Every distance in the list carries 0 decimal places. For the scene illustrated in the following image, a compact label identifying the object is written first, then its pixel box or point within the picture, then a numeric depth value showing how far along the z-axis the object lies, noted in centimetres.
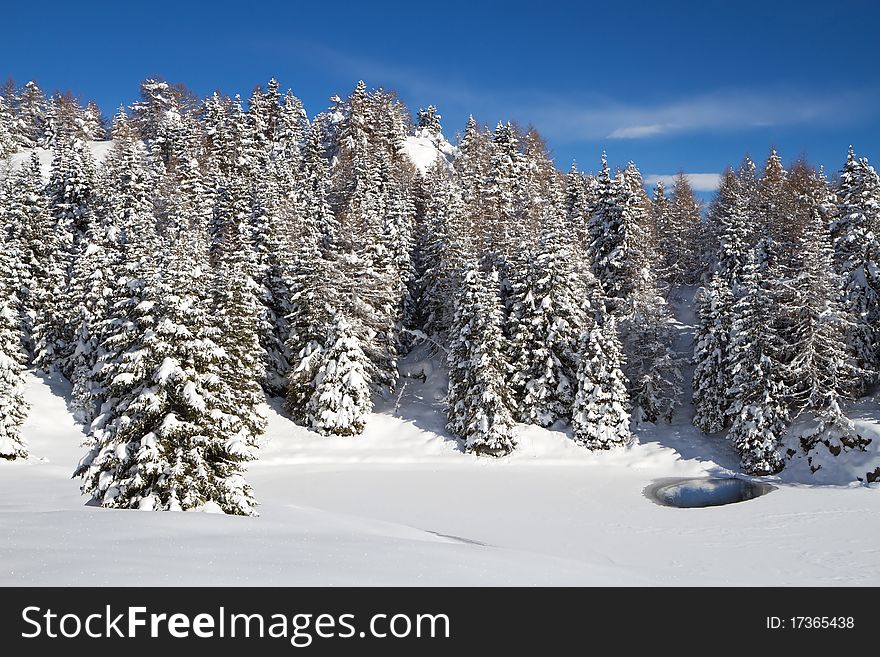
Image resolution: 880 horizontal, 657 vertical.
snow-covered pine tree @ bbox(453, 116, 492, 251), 4910
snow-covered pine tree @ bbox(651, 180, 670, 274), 5729
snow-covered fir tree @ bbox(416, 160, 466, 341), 4512
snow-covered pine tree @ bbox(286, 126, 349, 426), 3928
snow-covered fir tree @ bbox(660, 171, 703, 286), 6241
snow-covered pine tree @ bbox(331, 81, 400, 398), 4119
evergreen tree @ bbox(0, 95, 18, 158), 8300
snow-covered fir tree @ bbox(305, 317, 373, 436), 3816
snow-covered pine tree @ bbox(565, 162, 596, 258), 5203
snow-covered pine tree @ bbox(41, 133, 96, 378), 4194
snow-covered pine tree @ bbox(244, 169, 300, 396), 4244
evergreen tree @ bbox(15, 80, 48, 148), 10219
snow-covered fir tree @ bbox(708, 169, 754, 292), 4777
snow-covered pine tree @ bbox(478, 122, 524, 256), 4428
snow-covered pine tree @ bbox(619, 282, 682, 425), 3925
